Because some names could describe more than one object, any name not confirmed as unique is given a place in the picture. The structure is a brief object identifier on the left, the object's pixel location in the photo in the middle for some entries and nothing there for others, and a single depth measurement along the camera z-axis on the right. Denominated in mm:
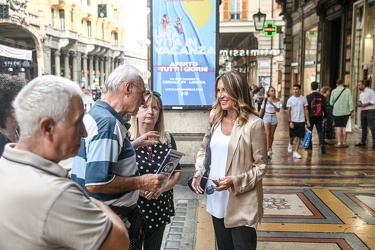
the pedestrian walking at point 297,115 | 9227
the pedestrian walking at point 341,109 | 10445
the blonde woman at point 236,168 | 2742
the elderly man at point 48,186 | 1137
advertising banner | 6266
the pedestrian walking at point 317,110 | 9516
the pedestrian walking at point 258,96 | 16947
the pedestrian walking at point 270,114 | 9297
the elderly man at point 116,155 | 2031
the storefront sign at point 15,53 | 28347
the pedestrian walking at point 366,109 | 10312
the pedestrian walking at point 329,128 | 11427
